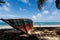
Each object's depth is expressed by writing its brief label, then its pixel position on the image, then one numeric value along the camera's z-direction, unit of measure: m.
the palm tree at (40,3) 3.70
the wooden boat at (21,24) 3.61
